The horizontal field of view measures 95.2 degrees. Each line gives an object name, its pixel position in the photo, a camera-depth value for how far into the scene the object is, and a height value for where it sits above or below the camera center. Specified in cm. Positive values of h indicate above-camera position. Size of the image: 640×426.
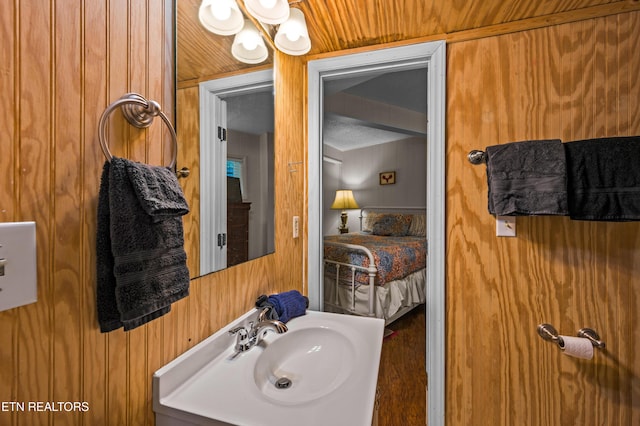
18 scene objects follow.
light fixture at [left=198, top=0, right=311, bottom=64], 87 +66
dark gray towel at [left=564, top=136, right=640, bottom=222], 97 +11
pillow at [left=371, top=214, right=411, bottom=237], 356 -19
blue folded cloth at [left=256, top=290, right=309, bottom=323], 110 -38
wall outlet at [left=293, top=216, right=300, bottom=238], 144 -8
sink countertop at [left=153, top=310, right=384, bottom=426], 63 -44
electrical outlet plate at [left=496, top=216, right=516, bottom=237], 124 -7
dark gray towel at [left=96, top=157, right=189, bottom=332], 50 -7
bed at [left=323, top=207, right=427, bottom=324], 230 -55
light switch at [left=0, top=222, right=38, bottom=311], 39 -8
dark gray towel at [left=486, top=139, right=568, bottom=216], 102 +11
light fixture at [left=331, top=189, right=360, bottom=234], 322 +8
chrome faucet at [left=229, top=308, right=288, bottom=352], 89 -39
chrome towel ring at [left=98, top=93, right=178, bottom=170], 51 +20
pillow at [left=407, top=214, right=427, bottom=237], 361 -21
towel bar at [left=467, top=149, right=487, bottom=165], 117 +21
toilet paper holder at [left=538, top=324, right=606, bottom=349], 110 -49
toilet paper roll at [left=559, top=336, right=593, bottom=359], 106 -50
